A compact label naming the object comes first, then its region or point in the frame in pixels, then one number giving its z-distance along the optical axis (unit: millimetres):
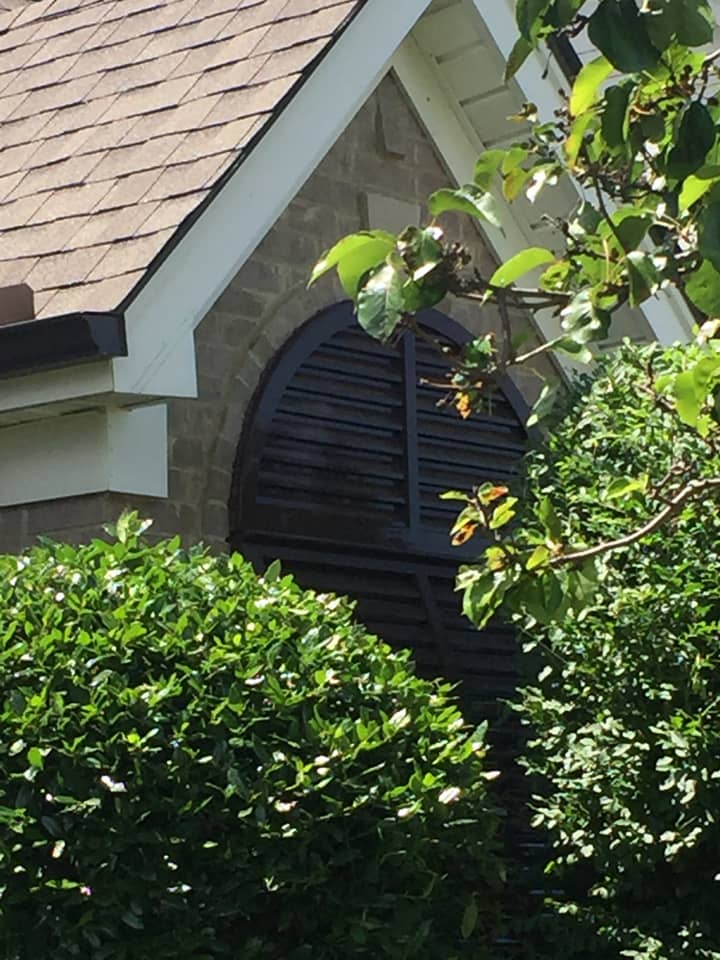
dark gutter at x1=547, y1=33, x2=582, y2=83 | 8492
